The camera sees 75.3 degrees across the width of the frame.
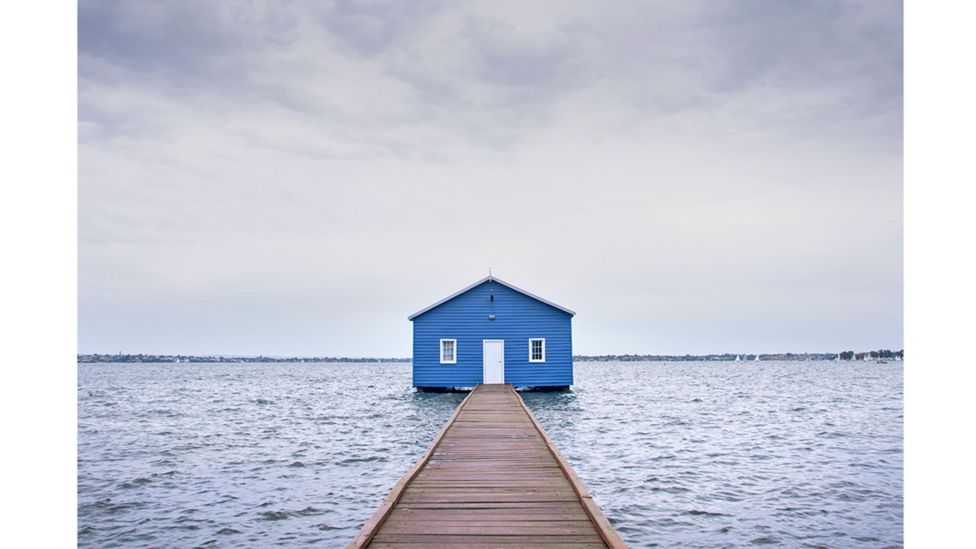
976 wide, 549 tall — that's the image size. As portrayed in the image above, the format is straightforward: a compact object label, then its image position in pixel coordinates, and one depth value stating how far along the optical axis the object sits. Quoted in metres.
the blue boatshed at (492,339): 29.62
